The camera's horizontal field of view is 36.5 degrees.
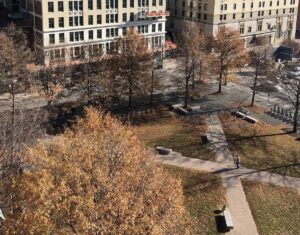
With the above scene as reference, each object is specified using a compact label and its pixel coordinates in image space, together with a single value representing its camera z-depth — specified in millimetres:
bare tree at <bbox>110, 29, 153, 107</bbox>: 71375
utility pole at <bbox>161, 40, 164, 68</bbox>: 99288
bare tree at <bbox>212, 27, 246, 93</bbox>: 82688
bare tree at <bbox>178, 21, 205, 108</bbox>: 74688
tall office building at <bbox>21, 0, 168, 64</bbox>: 87562
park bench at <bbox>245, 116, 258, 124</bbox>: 70100
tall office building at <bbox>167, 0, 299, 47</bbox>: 111312
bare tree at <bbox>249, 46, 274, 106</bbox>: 79200
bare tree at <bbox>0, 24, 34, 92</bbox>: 71312
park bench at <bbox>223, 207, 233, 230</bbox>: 41784
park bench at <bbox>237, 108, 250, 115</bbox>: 74562
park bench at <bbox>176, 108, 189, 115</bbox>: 73438
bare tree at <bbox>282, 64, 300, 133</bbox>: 66375
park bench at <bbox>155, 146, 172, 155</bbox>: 56812
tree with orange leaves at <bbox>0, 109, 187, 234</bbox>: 27000
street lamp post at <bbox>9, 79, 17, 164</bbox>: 38738
